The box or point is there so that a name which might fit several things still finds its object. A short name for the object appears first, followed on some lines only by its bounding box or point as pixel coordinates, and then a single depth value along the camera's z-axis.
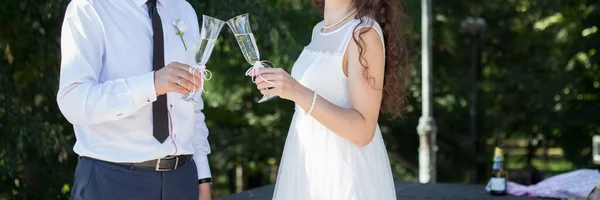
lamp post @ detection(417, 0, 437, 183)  9.82
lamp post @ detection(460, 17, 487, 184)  13.38
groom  2.22
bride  2.50
